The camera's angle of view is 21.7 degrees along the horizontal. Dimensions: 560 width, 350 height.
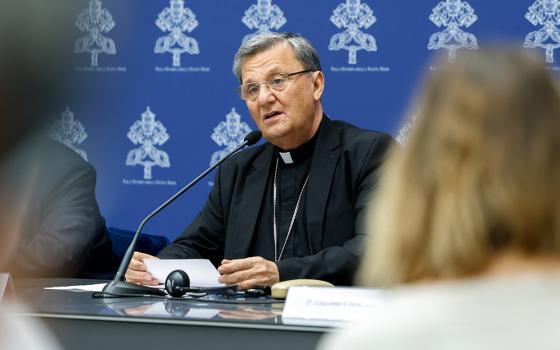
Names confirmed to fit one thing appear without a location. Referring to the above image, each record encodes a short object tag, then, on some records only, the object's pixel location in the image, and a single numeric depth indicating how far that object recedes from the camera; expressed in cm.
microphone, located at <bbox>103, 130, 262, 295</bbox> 405
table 300
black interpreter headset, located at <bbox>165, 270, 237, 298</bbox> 402
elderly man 556
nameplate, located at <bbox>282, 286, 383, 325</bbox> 310
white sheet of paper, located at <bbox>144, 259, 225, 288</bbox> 432
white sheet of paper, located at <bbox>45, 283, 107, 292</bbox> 432
